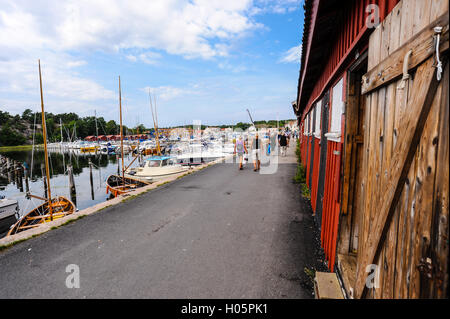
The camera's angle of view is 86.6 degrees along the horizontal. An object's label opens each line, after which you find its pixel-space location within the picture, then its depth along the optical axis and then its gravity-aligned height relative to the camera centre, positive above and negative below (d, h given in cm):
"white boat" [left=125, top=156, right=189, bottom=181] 1636 -214
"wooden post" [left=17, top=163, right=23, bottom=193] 2457 -407
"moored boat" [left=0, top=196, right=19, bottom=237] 1176 -388
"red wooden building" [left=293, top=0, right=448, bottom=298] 131 +16
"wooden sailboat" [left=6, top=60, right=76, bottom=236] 1018 -343
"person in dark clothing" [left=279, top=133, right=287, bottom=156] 1872 -34
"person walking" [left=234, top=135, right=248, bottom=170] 1303 -41
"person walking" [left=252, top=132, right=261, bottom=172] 1239 -68
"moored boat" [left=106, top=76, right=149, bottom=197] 1538 -319
